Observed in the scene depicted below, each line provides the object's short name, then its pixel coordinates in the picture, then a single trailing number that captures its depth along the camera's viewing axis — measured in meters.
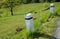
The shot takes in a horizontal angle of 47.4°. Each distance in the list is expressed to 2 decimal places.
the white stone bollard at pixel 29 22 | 2.30
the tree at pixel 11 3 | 11.42
